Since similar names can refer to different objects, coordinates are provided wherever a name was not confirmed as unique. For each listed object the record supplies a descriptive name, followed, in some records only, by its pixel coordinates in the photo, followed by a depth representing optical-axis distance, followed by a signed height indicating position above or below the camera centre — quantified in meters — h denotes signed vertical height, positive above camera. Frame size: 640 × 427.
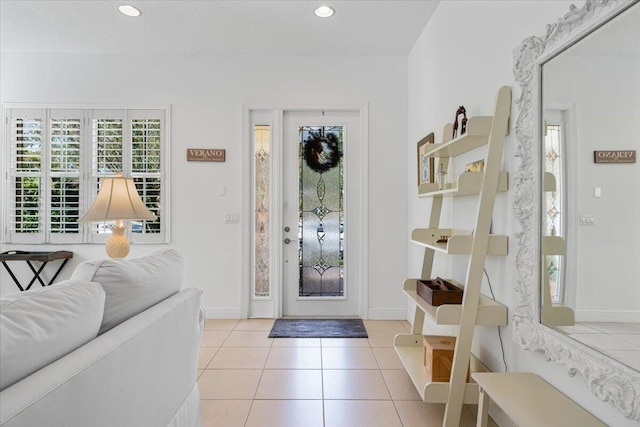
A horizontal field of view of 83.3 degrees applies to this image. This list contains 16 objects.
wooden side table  3.47 -0.44
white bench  1.21 -0.69
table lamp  2.54 +0.04
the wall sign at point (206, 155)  3.78 +0.62
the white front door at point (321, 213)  3.85 +0.02
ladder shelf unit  1.74 -0.19
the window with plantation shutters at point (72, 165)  3.79 +0.51
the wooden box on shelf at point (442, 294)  2.10 -0.47
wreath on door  3.86 +0.68
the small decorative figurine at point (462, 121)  2.15 +0.57
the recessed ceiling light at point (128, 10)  2.97 +1.71
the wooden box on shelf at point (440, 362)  1.96 -0.81
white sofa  0.78 -0.44
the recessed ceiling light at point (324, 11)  2.96 +1.70
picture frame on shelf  3.00 +0.42
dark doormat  3.31 -1.11
